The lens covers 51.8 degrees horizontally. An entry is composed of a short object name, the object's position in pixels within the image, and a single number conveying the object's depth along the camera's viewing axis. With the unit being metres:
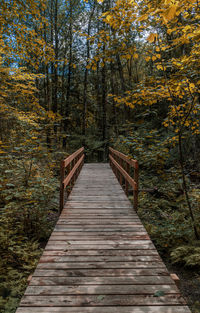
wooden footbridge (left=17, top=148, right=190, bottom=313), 1.97
